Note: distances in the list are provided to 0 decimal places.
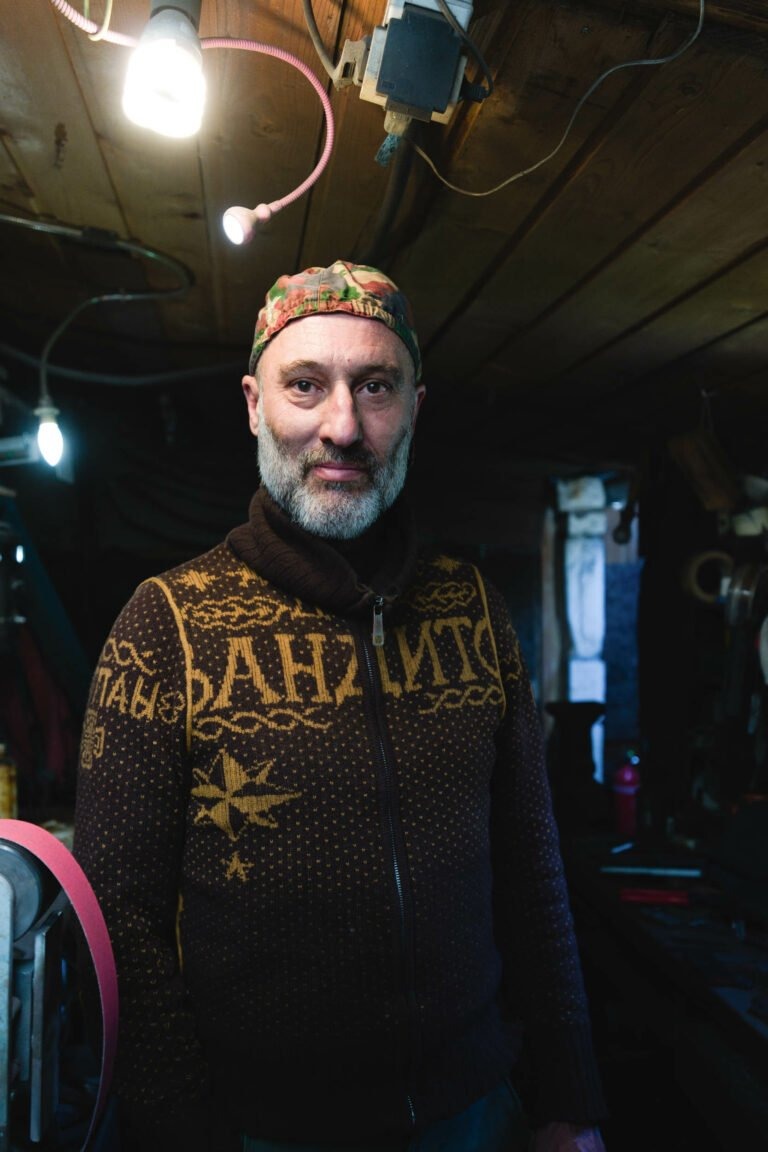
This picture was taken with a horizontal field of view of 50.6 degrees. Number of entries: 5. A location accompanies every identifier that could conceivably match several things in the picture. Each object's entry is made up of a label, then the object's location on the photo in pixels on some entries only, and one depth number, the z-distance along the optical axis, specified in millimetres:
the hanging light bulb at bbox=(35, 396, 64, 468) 2424
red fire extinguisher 3666
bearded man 1290
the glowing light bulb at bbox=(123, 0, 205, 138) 1092
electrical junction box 1147
